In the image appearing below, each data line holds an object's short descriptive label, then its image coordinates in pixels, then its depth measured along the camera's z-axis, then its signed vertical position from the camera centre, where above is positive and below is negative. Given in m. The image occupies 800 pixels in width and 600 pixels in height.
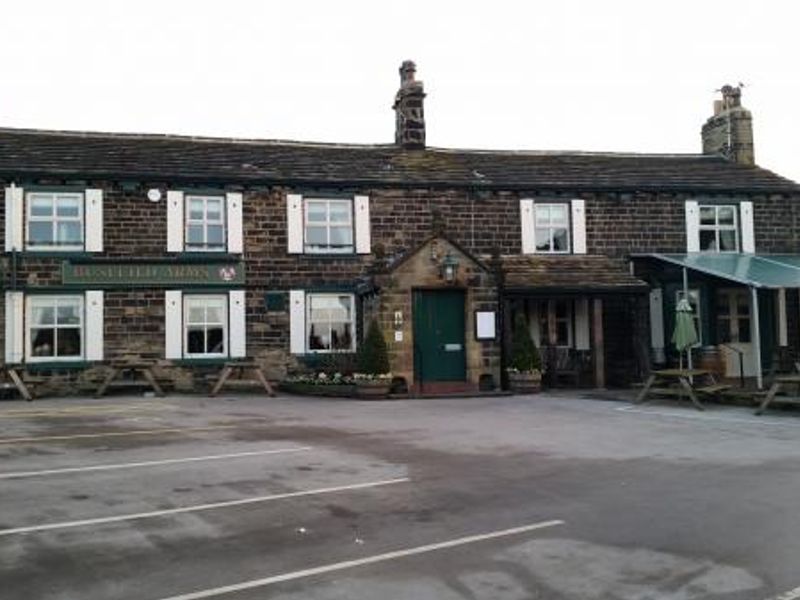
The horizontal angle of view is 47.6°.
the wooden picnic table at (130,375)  19.78 -0.40
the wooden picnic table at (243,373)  20.02 -0.41
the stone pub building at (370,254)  20.75 +2.44
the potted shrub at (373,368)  19.28 -0.33
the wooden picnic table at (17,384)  18.75 -0.51
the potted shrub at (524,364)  20.61 -0.33
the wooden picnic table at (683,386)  16.64 -0.76
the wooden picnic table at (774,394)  14.79 -0.82
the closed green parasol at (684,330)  18.34 +0.34
